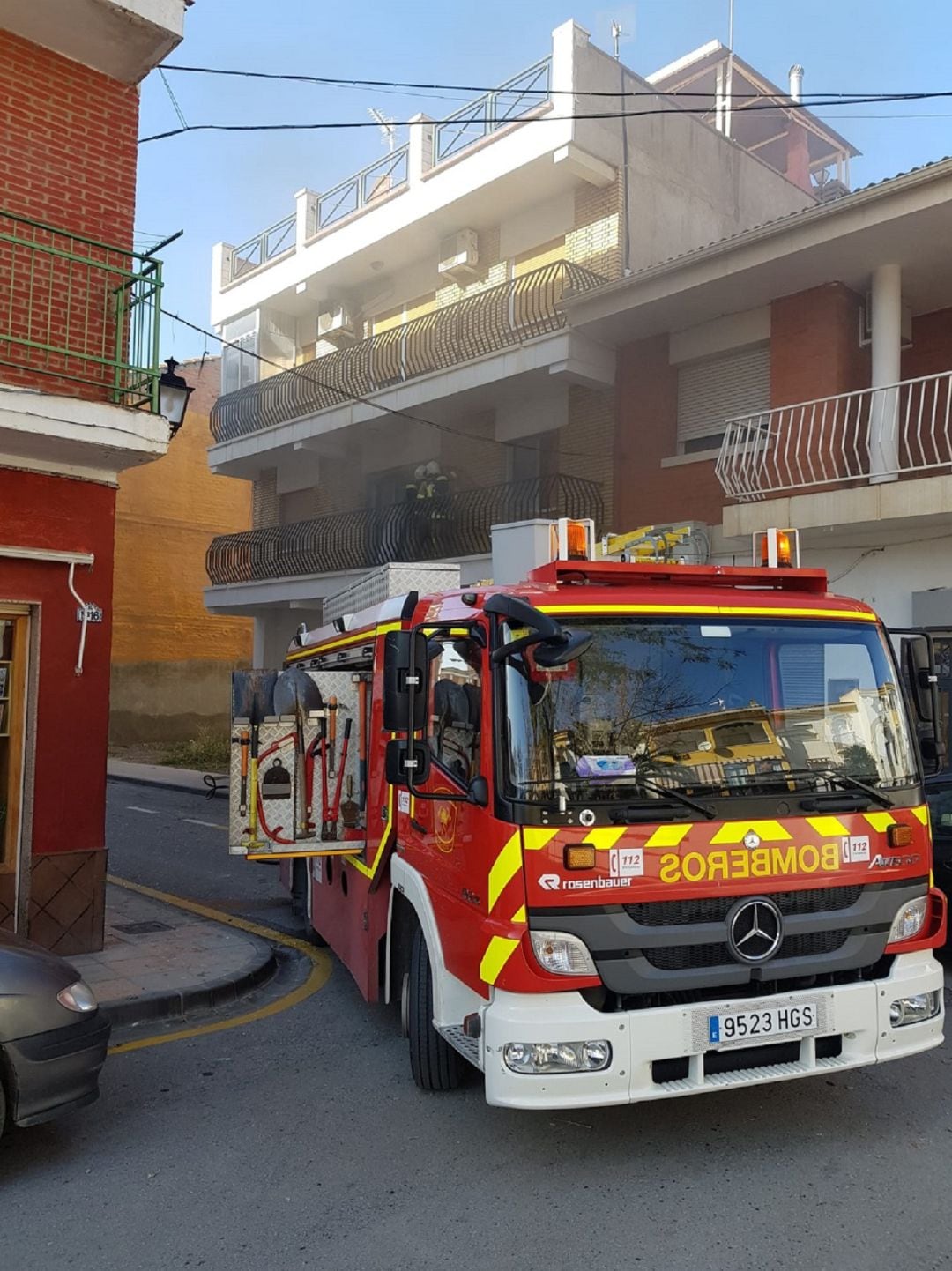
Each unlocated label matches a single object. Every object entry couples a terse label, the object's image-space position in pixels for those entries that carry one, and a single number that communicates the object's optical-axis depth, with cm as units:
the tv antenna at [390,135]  1953
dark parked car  389
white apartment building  1506
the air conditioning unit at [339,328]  2056
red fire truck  374
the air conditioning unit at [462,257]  1747
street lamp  858
